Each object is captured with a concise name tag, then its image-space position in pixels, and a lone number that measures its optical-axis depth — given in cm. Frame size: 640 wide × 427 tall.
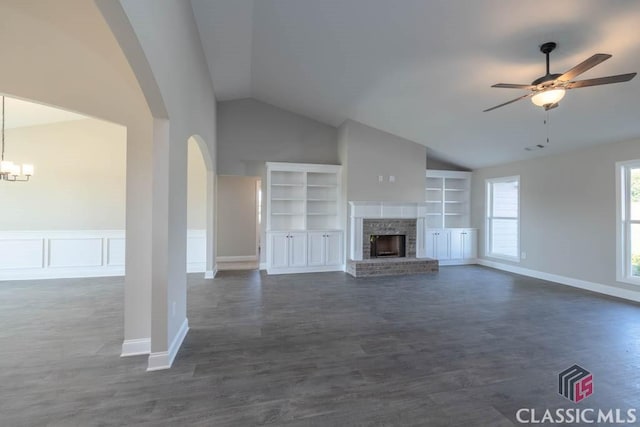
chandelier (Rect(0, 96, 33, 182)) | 459
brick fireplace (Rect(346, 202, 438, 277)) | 630
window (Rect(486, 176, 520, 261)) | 680
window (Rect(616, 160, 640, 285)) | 470
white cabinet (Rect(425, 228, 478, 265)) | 741
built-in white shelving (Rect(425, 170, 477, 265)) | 746
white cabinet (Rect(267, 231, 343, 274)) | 640
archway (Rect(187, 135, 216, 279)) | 646
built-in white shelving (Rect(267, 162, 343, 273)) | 646
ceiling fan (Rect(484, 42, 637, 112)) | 254
